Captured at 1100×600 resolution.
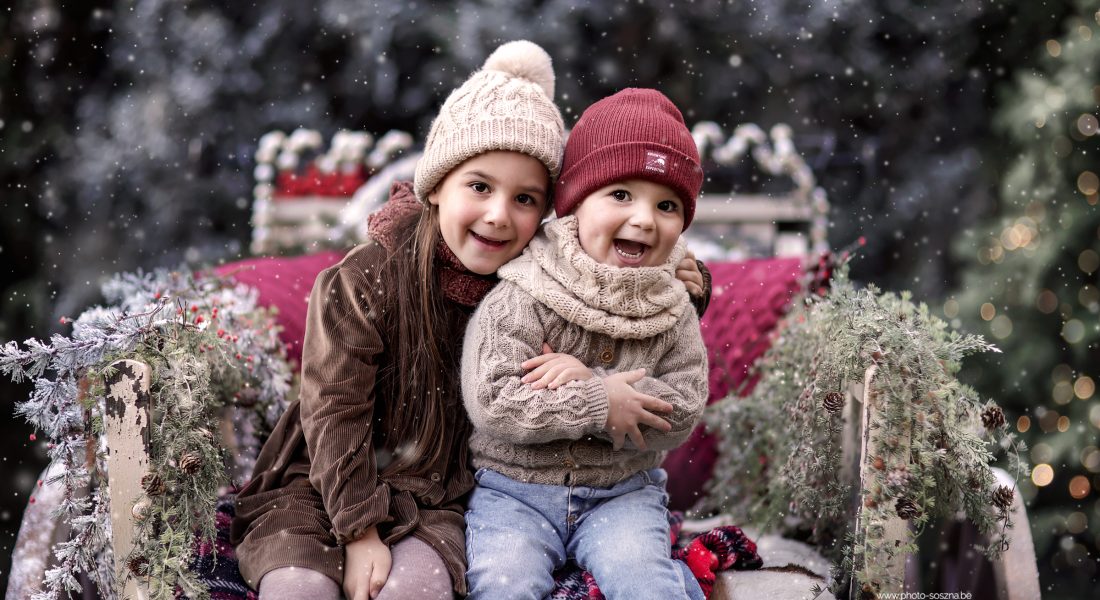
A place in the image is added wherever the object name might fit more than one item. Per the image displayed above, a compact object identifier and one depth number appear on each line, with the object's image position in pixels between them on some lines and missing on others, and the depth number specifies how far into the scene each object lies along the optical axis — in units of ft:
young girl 5.95
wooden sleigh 5.46
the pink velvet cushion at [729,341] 8.84
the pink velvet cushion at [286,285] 8.64
